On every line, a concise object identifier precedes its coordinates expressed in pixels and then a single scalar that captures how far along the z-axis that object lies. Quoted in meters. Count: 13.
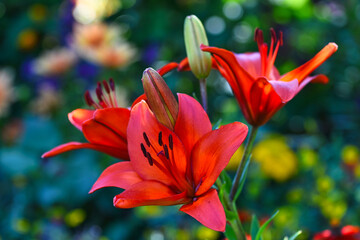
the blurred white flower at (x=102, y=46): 2.21
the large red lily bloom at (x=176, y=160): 0.85
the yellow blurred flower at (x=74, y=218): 1.77
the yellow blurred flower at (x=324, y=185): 1.75
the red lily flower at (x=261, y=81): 0.88
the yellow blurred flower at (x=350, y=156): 1.86
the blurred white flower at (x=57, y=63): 2.38
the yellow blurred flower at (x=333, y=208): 1.64
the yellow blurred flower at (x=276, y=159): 2.02
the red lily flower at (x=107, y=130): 0.88
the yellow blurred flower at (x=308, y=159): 1.97
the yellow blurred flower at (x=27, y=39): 2.82
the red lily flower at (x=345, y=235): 0.99
